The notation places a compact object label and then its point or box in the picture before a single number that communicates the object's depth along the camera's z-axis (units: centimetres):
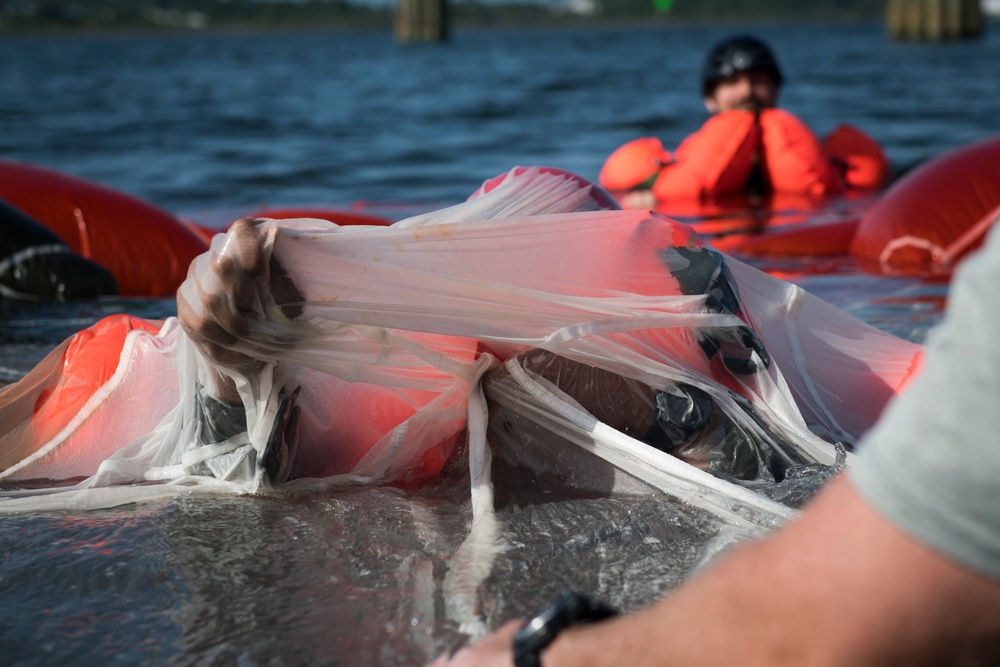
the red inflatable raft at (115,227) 440
